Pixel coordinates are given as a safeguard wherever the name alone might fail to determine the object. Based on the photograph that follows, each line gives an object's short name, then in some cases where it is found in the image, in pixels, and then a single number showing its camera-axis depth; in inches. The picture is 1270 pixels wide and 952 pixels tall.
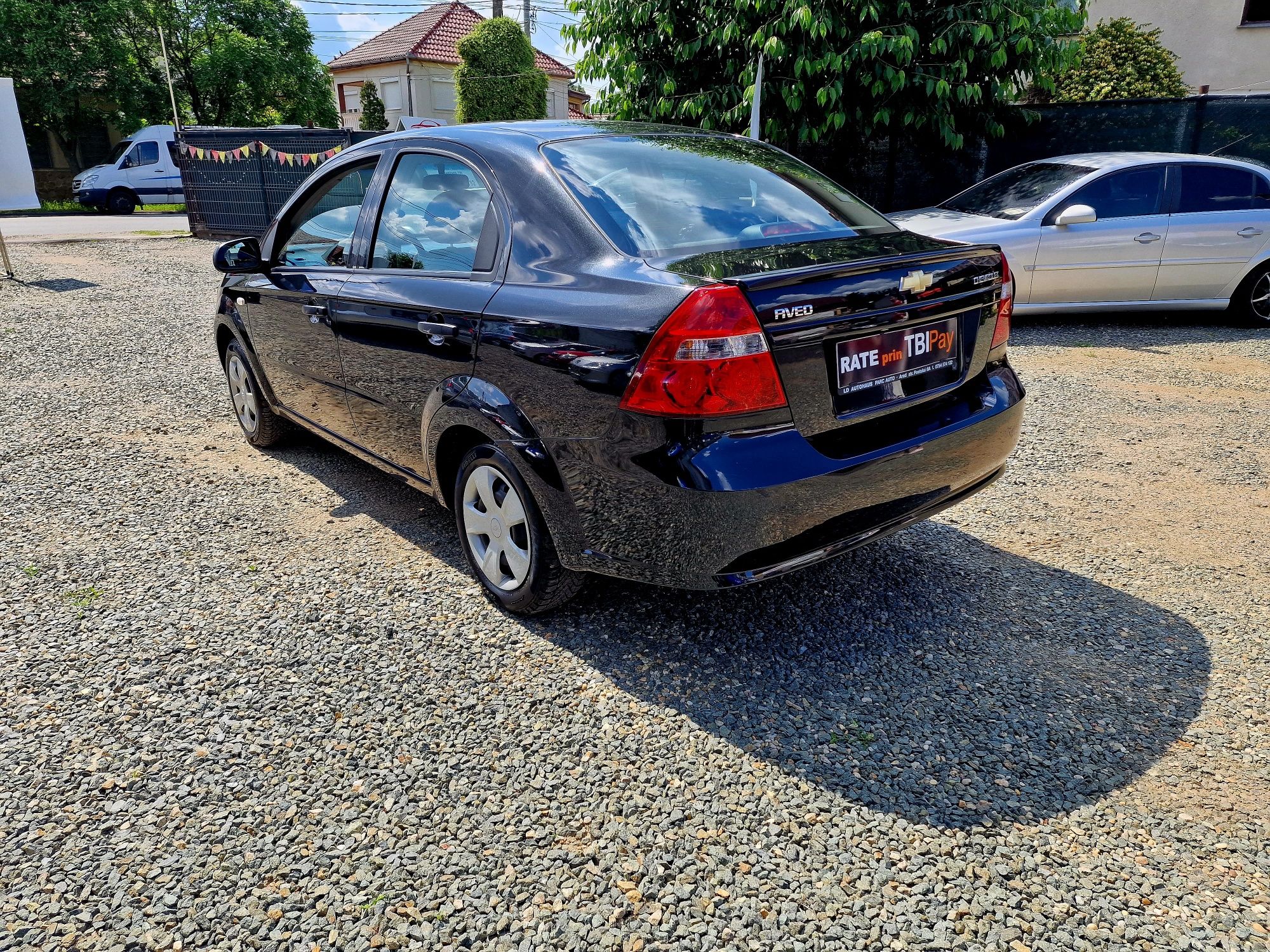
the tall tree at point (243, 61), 1238.3
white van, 938.1
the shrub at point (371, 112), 1454.2
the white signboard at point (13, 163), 509.4
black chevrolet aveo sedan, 98.8
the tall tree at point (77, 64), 1127.0
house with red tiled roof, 1699.1
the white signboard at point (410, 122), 825.7
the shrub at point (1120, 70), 529.7
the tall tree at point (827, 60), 354.3
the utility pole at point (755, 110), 342.0
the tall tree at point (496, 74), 1221.7
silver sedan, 307.7
